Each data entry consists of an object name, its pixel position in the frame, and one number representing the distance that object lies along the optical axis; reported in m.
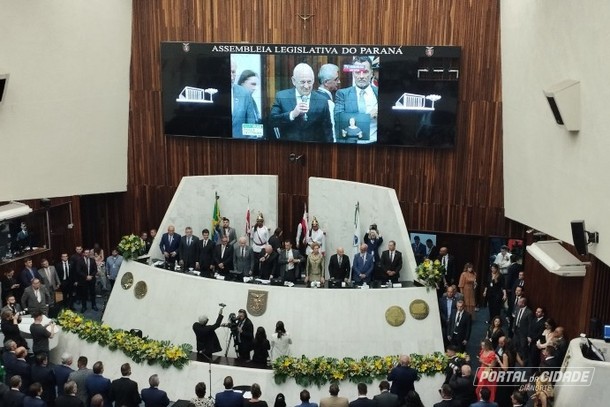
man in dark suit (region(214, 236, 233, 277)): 16.18
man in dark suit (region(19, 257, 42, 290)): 16.77
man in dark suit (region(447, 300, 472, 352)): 14.00
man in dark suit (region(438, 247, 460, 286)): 16.78
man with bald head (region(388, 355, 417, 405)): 12.00
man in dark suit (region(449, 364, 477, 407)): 11.27
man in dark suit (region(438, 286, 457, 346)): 14.49
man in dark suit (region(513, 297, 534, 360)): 13.81
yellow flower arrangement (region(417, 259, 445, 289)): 14.29
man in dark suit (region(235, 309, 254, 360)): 13.49
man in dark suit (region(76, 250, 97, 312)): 17.33
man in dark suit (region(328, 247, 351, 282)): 15.67
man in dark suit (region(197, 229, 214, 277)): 16.33
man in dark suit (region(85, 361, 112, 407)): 11.54
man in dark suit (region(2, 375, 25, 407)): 10.77
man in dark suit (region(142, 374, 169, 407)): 11.13
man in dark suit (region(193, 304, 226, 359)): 13.37
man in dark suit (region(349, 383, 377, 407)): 10.77
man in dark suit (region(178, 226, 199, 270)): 16.53
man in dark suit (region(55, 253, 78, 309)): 17.36
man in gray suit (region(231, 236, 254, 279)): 16.14
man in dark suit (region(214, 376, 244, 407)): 10.89
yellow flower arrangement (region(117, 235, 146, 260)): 15.98
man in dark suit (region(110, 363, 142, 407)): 11.34
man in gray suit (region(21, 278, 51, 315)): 15.84
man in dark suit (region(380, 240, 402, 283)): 15.36
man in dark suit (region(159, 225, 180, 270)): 16.78
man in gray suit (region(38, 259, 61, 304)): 16.97
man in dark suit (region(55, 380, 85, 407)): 10.52
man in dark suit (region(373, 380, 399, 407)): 10.93
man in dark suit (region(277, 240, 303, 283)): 15.56
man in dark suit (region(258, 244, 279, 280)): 15.53
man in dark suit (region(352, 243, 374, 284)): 15.41
